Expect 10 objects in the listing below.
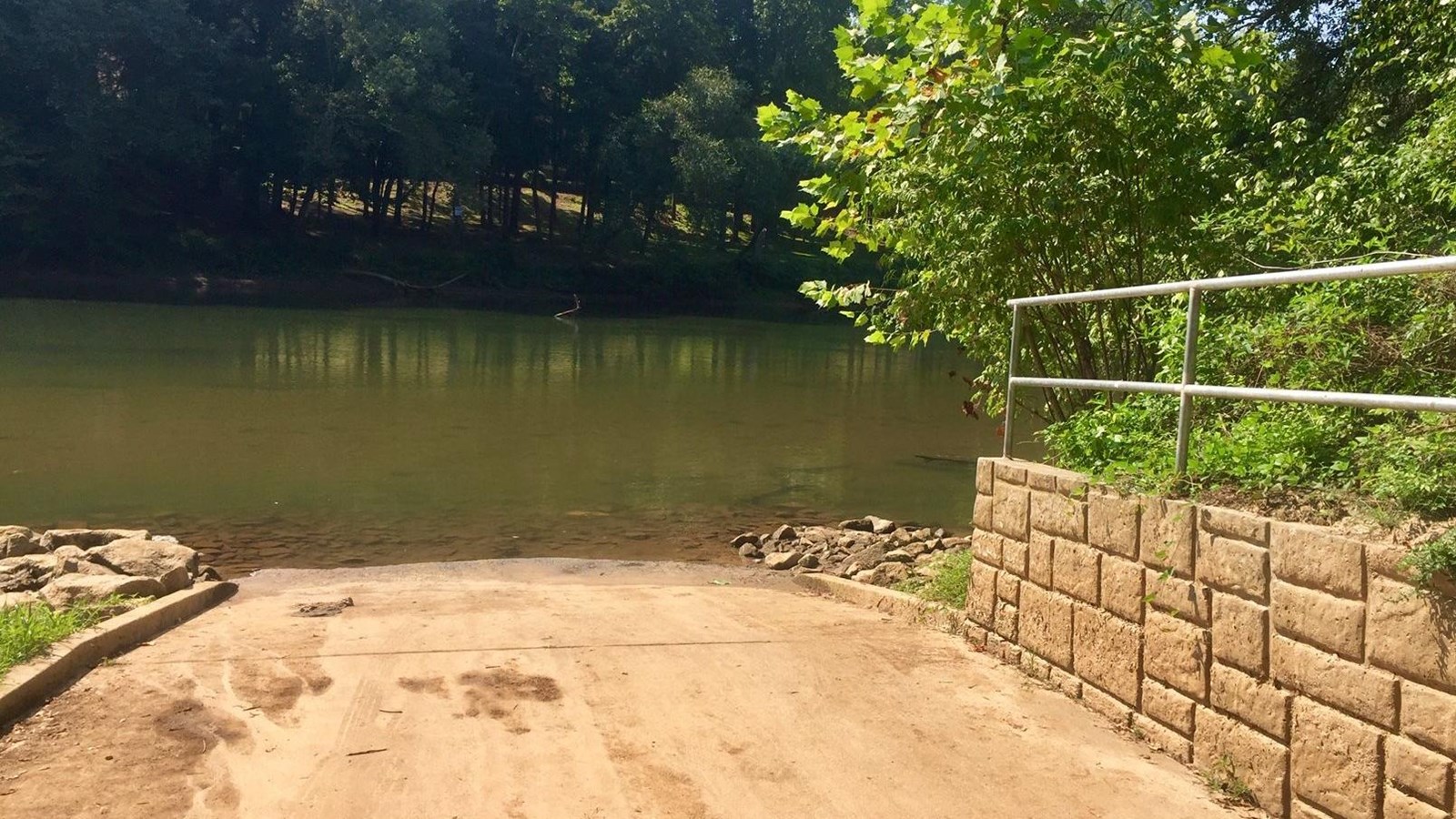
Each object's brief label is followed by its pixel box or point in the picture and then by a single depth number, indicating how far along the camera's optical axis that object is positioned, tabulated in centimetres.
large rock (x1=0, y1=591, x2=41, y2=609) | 663
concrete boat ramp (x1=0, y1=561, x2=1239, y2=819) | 418
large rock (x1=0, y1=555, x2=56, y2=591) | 806
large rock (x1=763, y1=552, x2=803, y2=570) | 1123
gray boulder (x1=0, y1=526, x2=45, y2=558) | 952
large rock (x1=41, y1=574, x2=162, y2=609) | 681
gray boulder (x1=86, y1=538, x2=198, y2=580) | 810
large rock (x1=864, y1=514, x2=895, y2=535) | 1284
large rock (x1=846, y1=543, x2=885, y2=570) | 1078
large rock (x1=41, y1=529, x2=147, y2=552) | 995
